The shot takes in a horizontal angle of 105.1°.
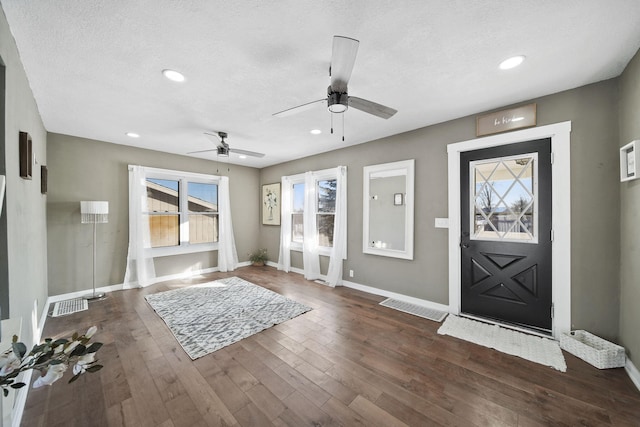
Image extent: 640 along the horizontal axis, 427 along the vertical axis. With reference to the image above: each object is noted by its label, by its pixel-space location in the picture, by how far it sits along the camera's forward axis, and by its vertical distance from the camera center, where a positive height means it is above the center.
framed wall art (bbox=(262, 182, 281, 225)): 5.94 +0.22
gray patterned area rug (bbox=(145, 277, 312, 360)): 2.61 -1.32
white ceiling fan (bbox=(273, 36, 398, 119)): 1.50 +0.99
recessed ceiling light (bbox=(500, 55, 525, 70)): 2.00 +1.25
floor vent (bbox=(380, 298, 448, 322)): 3.14 -1.34
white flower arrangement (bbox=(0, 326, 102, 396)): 0.71 -0.45
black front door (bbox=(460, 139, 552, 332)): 2.66 -0.26
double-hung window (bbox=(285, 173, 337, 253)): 4.88 +0.11
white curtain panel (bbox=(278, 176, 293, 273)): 5.50 -0.21
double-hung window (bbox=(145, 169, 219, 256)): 4.75 +0.04
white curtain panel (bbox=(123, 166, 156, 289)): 4.33 -0.40
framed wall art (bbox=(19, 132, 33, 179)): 1.88 +0.47
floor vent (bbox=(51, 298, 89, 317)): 3.28 -1.31
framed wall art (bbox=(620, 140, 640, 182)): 1.94 +0.41
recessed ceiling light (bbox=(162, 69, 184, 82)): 2.17 +1.25
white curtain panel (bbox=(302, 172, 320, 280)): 4.88 -0.44
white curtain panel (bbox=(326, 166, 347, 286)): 4.46 -0.31
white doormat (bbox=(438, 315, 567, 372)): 2.25 -1.34
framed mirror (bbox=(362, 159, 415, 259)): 3.64 +0.05
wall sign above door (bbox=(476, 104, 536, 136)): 2.68 +1.05
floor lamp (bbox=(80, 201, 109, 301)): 3.63 -0.02
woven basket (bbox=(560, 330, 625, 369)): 2.09 -1.25
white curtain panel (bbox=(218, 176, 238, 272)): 5.46 -0.39
